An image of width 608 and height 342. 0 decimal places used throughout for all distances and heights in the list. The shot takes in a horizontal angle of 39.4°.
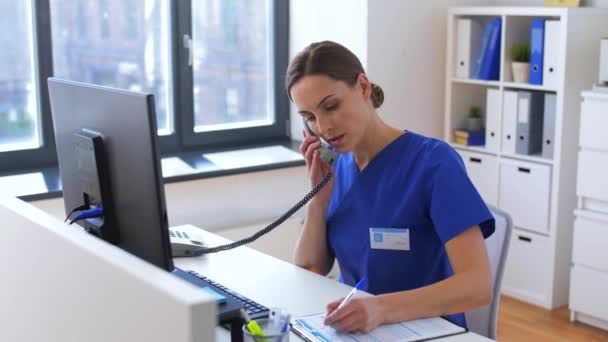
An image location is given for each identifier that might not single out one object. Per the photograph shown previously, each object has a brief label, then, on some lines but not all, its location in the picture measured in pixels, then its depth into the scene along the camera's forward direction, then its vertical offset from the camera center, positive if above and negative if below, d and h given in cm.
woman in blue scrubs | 189 -47
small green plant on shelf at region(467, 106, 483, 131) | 436 -56
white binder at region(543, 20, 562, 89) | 380 -20
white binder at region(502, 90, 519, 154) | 404 -53
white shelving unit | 381 -73
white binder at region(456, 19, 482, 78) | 420 -17
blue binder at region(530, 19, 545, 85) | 387 -19
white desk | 196 -67
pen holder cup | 148 -56
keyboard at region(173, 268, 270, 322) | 166 -63
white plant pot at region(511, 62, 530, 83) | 399 -29
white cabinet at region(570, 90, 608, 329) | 360 -91
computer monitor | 153 -29
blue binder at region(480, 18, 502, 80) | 408 -23
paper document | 172 -65
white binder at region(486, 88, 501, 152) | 413 -53
